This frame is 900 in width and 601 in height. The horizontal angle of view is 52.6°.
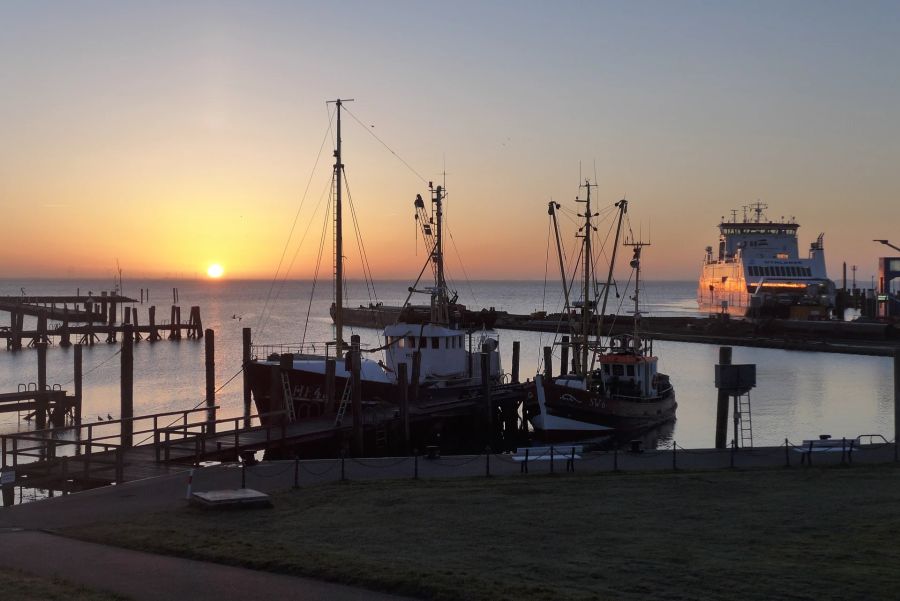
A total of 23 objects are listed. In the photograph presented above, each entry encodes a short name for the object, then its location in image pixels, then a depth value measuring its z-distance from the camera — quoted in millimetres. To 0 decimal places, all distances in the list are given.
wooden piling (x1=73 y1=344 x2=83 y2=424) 45512
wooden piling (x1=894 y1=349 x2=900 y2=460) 29261
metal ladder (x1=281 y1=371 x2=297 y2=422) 39025
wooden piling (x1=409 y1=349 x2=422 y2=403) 41719
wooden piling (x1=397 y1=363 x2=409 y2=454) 35594
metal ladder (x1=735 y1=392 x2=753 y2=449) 41941
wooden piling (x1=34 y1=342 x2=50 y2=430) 43969
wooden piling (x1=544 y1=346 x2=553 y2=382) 48212
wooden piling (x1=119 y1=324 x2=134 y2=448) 34312
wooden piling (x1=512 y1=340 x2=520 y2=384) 53969
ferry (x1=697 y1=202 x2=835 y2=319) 117000
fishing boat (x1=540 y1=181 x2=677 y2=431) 41969
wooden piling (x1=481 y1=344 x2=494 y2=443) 41281
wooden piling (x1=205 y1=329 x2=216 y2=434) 43969
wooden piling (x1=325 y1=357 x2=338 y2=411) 37031
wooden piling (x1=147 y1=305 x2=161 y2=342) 104256
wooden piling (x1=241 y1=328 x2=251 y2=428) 42469
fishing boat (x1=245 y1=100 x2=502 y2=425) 40469
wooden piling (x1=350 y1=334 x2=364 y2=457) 32672
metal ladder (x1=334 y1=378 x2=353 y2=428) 34219
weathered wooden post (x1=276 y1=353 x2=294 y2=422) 37375
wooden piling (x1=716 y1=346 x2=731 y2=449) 31812
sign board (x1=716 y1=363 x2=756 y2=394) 30703
